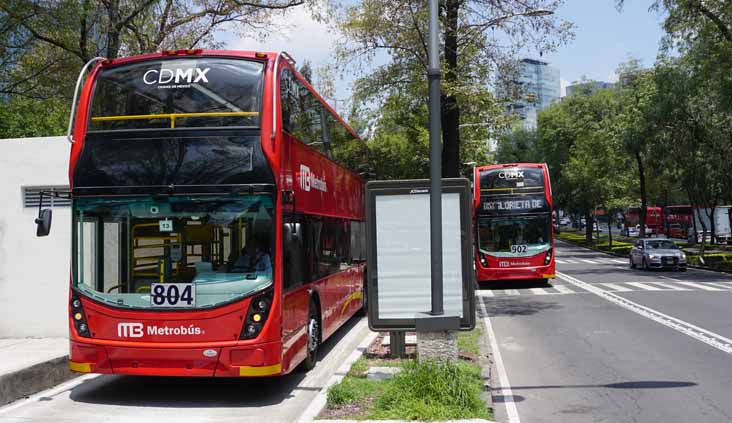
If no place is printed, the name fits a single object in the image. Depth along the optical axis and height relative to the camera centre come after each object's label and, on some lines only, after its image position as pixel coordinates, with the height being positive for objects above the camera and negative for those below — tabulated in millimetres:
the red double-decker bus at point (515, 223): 24297 +208
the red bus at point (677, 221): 69625 +436
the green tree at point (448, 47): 17484 +4706
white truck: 61000 -66
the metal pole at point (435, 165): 7898 +725
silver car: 33562 -1382
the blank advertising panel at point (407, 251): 9422 -263
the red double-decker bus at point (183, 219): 8141 +200
